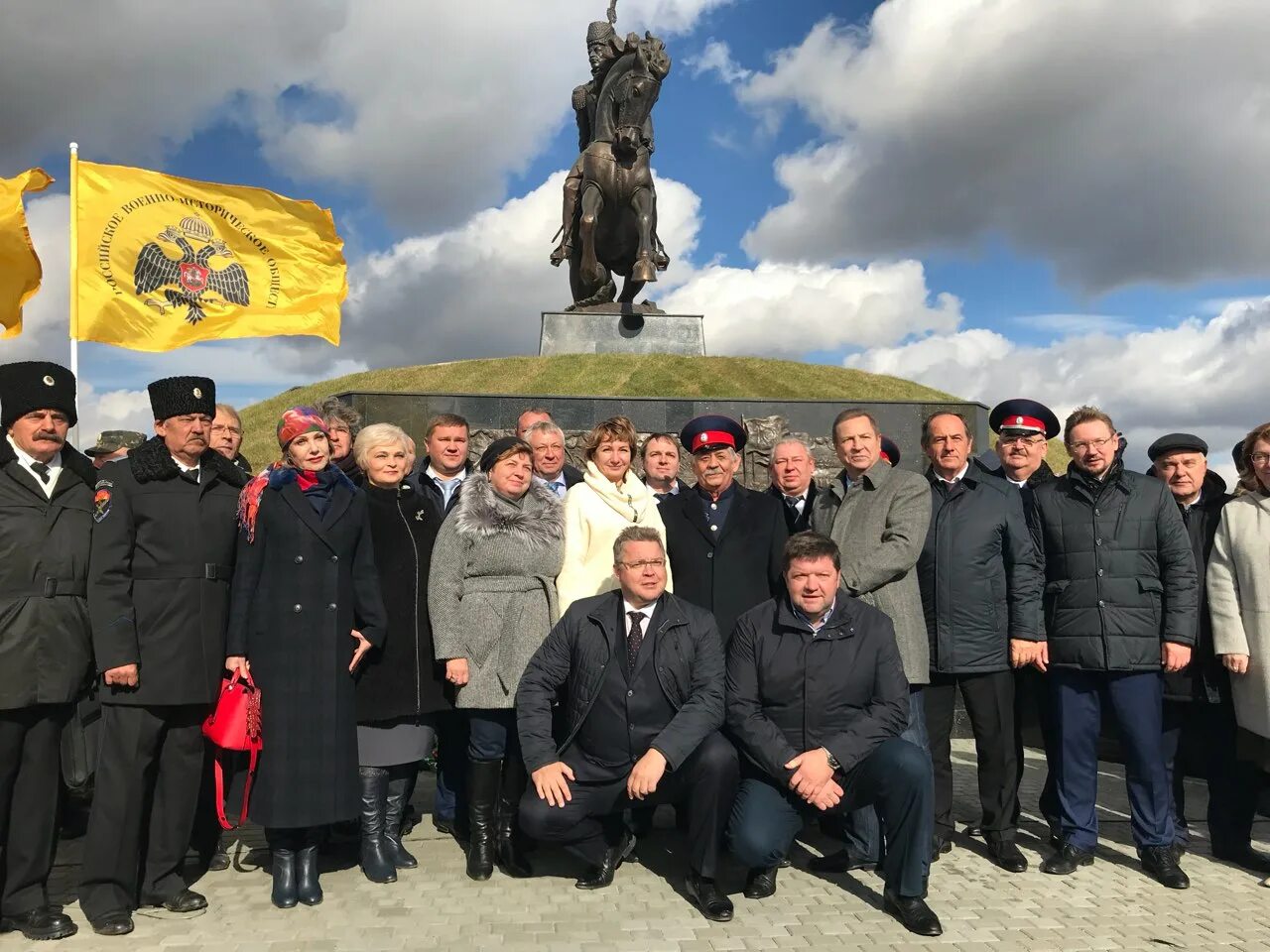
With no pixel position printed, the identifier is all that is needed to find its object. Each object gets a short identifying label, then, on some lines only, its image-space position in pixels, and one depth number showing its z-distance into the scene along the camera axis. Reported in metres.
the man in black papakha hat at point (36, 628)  3.94
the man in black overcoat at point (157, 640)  4.06
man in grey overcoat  4.66
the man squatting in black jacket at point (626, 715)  4.24
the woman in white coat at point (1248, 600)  4.62
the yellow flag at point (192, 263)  7.54
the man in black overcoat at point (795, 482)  5.29
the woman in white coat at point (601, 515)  4.89
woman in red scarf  4.24
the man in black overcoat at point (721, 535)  4.91
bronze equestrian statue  17.52
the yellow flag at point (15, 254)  6.73
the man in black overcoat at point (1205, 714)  4.80
